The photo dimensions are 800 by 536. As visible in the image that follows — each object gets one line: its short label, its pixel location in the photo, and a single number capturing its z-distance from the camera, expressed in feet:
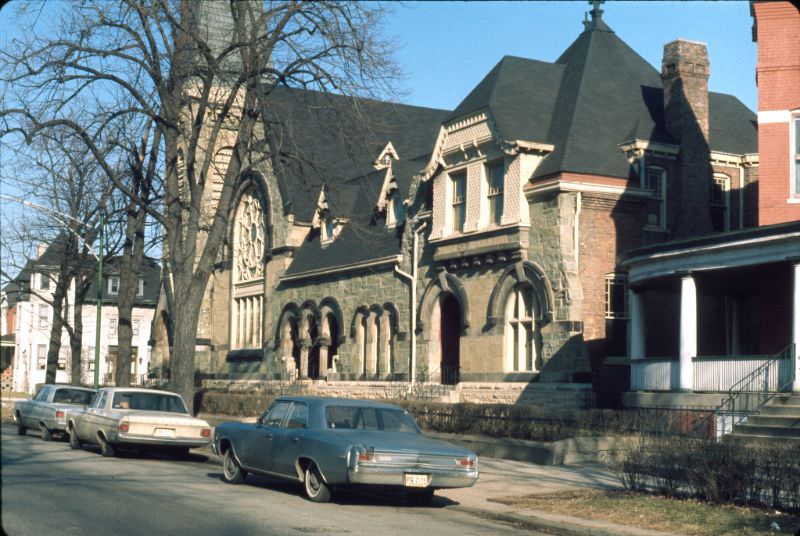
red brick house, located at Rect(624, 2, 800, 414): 73.10
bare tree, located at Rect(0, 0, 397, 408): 83.35
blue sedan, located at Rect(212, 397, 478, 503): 45.52
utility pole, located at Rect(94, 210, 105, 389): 114.11
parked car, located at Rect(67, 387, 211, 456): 65.10
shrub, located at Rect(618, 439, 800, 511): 42.93
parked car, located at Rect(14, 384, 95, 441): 80.89
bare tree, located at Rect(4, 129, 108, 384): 117.80
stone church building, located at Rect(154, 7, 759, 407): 94.89
